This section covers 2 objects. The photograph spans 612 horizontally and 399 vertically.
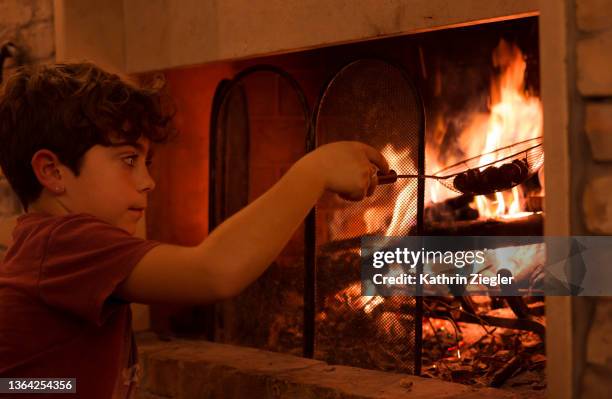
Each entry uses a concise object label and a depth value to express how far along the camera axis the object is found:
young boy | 1.34
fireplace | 2.39
